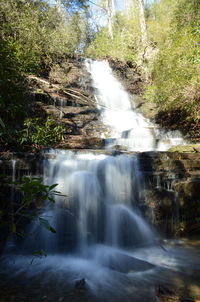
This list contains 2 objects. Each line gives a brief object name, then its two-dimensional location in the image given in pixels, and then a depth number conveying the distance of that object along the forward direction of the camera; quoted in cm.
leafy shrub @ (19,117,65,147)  744
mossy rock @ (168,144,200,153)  769
